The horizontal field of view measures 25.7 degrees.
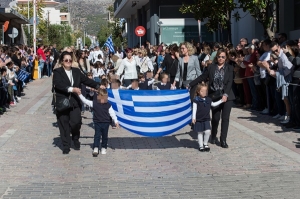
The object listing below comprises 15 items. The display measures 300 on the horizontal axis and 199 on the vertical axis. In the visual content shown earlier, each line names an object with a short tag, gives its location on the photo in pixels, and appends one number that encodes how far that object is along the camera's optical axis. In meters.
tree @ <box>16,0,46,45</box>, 81.21
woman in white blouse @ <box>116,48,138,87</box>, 19.25
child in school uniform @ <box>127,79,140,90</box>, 15.49
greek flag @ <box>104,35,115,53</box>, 36.10
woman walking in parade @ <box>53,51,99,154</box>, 11.73
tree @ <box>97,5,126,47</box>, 88.94
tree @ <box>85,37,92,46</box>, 162.84
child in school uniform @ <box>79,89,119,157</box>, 11.56
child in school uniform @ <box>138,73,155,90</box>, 17.13
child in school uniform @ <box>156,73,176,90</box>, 14.99
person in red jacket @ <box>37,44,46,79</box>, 40.06
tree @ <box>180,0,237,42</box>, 24.61
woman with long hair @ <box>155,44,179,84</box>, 16.28
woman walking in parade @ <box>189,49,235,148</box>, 12.25
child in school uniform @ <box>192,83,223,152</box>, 11.80
